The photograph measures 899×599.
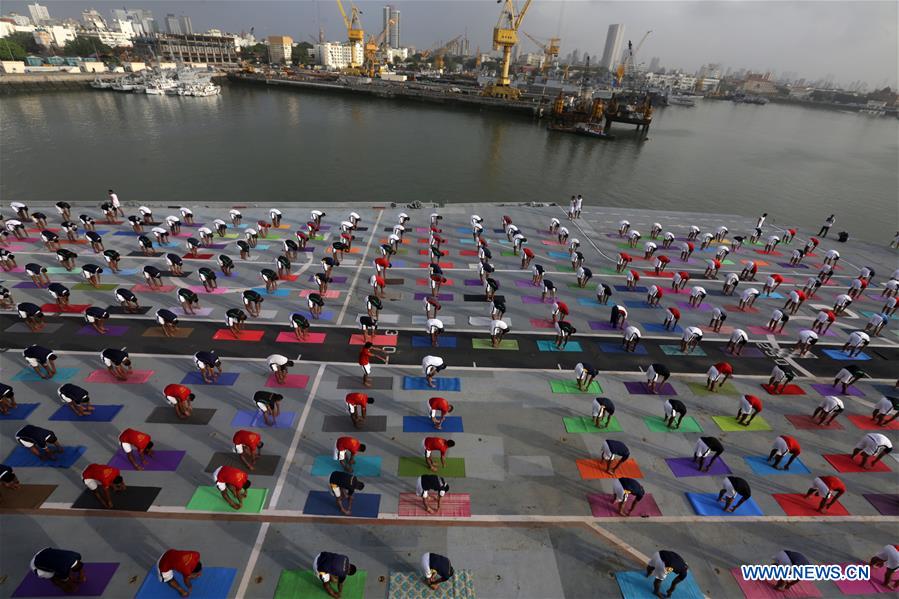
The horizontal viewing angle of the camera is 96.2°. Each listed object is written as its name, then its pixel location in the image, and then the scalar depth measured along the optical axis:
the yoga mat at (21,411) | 12.68
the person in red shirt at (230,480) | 9.84
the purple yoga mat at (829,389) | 16.06
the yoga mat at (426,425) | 13.33
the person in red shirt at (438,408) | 12.64
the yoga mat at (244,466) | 11.58
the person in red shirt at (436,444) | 11.20
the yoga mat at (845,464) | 12.83
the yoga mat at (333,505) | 10.59
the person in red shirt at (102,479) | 9.62
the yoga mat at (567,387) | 15.33
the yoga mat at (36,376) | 14.19
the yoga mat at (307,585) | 8.94
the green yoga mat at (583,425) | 13.63
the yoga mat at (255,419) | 13.05
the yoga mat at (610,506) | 10.98
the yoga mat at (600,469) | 12.09
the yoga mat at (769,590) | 9.46
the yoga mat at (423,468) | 11.85
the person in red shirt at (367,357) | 14.28
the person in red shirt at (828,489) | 10.91
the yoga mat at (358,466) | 11.70
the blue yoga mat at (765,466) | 12.54
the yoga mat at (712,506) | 11.19
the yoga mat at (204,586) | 8.78
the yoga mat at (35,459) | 11.27
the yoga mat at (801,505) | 11.41
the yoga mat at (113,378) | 14.39
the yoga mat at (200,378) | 14.63
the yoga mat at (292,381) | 14.70
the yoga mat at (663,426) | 13.84
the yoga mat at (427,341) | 17.59
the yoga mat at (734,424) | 14.08
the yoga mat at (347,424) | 13.12
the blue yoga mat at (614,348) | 17.78
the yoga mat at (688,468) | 12.30
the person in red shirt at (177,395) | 12.34
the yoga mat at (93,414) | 12.83
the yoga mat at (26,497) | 10.24
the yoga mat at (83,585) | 8.67
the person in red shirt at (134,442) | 10.60
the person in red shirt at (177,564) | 8.11
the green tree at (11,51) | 97.75
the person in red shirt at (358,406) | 12.51
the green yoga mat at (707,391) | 15.67
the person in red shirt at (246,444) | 10.89
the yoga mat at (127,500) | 10.33
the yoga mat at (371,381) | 14.95
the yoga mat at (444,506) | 10.70
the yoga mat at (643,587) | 9.23
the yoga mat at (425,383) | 15.09
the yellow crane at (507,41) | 121.75
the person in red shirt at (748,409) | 13.56
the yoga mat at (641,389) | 15.47
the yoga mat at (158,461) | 11.43
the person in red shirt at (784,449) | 12.11
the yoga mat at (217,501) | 10.51
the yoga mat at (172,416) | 13.02
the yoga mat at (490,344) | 17.61
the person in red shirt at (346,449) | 10.95
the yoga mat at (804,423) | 14.36
